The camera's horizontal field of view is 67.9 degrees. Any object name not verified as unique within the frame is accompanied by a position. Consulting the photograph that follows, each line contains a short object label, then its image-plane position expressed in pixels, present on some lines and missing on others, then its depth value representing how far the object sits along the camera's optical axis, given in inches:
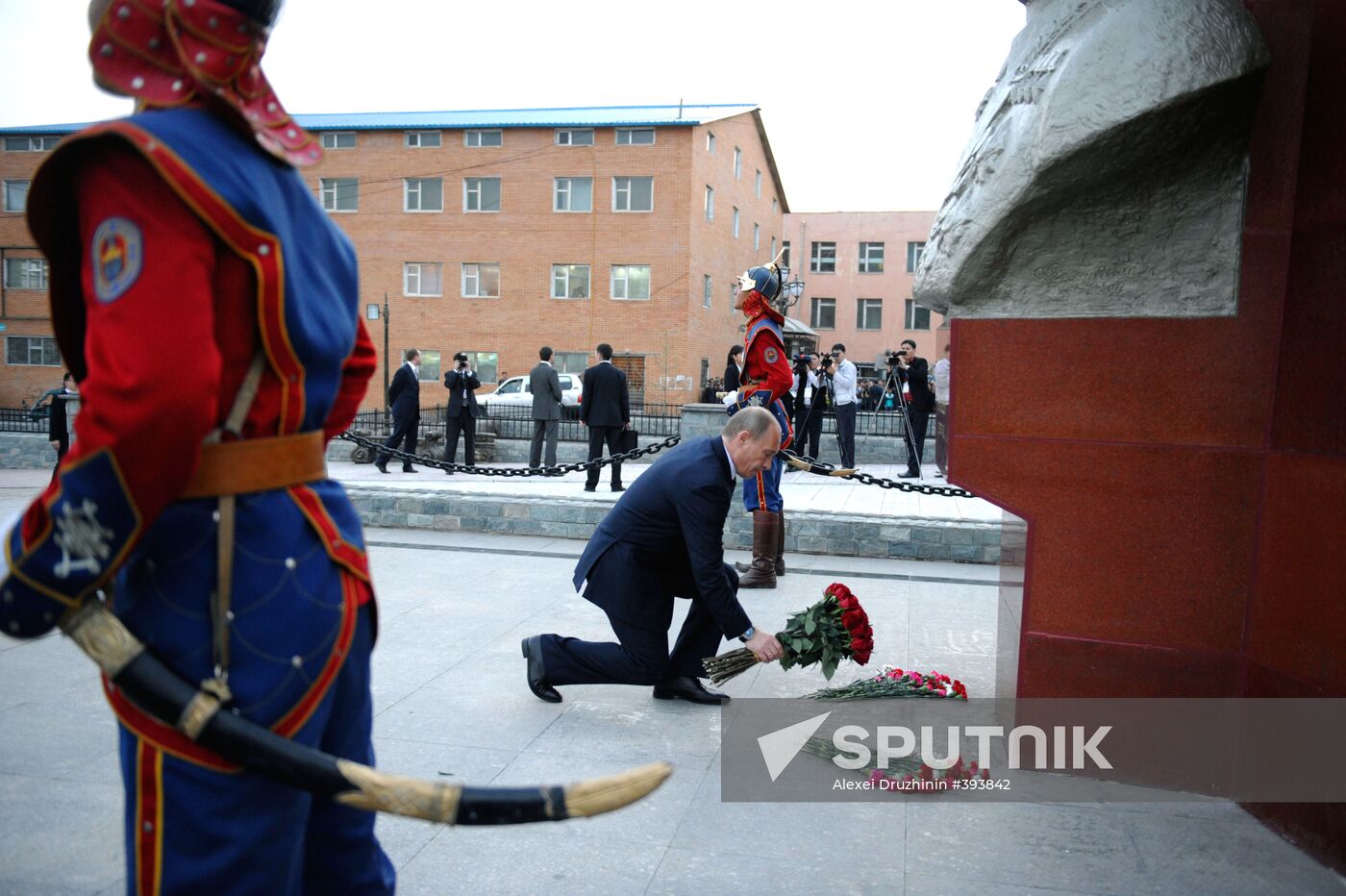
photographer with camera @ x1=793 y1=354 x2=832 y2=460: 590.6
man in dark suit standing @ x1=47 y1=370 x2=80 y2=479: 500.1
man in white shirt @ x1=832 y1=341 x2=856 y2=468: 611.5
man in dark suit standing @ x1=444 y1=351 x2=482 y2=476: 611.8
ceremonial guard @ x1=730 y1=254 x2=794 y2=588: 305.1
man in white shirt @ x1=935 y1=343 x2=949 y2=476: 557.0
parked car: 1005.8
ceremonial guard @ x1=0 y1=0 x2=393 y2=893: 58.9
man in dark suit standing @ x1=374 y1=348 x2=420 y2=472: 585.3
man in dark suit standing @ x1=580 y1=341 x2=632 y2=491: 526.6
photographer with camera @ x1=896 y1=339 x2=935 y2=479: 598.9
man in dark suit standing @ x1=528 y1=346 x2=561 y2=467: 573.3
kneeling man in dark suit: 170.9
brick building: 1249.4
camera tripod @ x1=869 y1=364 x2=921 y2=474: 601.2
